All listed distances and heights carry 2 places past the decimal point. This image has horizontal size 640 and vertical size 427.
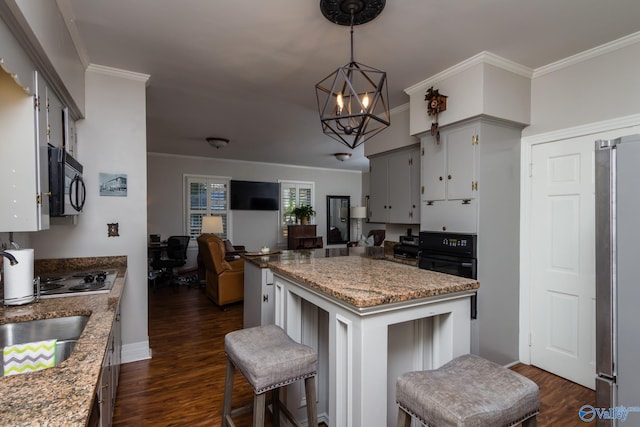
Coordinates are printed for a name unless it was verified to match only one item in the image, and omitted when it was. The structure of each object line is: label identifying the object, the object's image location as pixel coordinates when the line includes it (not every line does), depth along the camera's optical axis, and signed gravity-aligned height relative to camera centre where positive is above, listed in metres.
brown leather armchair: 4.55 -0.87
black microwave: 1.75 +0.18
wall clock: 2.87 +0.97
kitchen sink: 1.42 -0.55
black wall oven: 2.67 -0.37
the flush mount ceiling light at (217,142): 5.26 +1.17
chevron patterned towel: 1.22 -0.55
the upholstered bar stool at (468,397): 1.07 -0.65
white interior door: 2.55 -0.40
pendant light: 1.72 +1.20
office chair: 5.82 -0.83
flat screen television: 7.38 +0.42
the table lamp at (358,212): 8.66 +0.02
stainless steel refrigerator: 1.48 -0.31
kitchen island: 1.31 -0.54
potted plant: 8.08 +0.00
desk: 5.88 -0.67
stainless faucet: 1.51 -0.20
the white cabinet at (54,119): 1.80 +0.57
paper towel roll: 1.57 -0.32
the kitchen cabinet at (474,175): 2.71 +0.33
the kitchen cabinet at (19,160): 1.46 +0.25
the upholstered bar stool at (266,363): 1.43 -0.69
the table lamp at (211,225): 6.21 -0.22
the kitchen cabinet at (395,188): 3.67 +0.31
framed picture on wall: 2.80 +0.26
